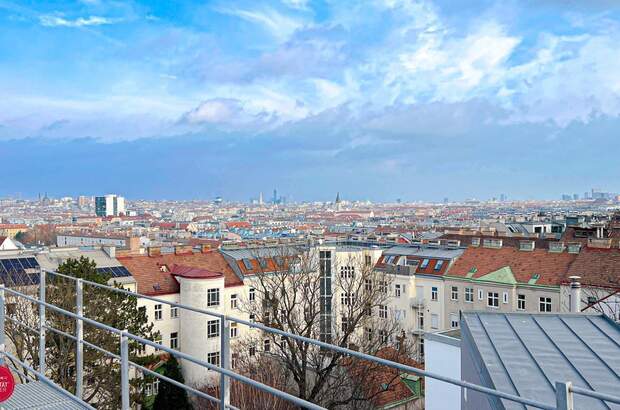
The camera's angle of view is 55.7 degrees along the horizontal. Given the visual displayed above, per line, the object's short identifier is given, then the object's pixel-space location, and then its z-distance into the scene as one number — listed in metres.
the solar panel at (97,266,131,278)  28.04
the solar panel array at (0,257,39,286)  22.66
